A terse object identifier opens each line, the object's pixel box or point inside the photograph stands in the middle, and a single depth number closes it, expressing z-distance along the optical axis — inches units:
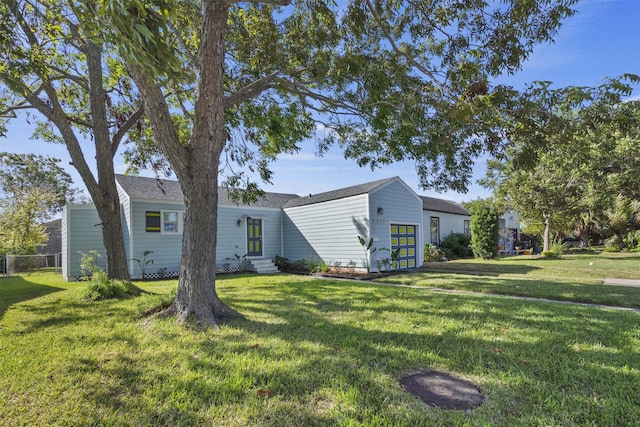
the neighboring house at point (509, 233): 992.9
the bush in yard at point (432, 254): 737.5
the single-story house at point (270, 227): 503.2
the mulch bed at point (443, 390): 104.0
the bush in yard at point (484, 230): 722.2
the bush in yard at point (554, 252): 775.1
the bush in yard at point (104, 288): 288.8
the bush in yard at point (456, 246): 836.5
